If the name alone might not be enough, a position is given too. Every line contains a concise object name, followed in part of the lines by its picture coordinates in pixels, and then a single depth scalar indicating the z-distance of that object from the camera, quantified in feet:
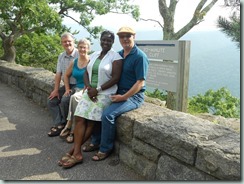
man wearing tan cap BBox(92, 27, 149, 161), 9.44
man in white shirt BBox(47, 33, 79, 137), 12.47
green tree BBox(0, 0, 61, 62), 26.00
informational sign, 12.05
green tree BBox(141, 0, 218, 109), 34.47
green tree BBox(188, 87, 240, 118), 68.03
